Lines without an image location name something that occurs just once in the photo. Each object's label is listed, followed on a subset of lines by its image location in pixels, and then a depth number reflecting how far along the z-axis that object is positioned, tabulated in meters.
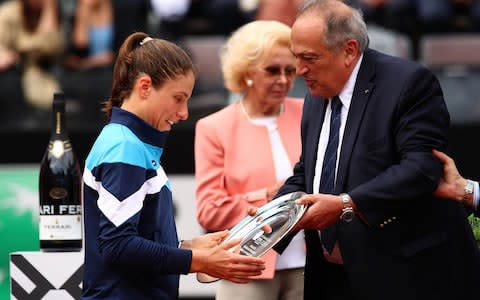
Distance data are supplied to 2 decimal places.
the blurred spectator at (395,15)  17.17
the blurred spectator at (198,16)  17.33
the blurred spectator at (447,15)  17.34
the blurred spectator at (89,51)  16.06
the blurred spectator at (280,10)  15.20
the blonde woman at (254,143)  9.26
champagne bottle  8.66
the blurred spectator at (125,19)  16.45
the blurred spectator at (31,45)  16.17
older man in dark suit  7.54
